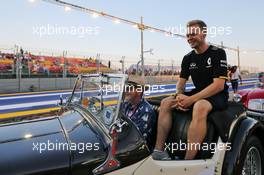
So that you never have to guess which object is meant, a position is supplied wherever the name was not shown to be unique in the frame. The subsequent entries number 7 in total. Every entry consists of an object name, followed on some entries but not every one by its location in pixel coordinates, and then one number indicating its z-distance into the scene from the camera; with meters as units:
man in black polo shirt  1.77
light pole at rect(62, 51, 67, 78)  11.51
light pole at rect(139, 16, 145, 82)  16.86
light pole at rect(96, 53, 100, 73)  12.28
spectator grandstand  9.79
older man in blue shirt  1.73
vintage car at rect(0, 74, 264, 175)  1.25
